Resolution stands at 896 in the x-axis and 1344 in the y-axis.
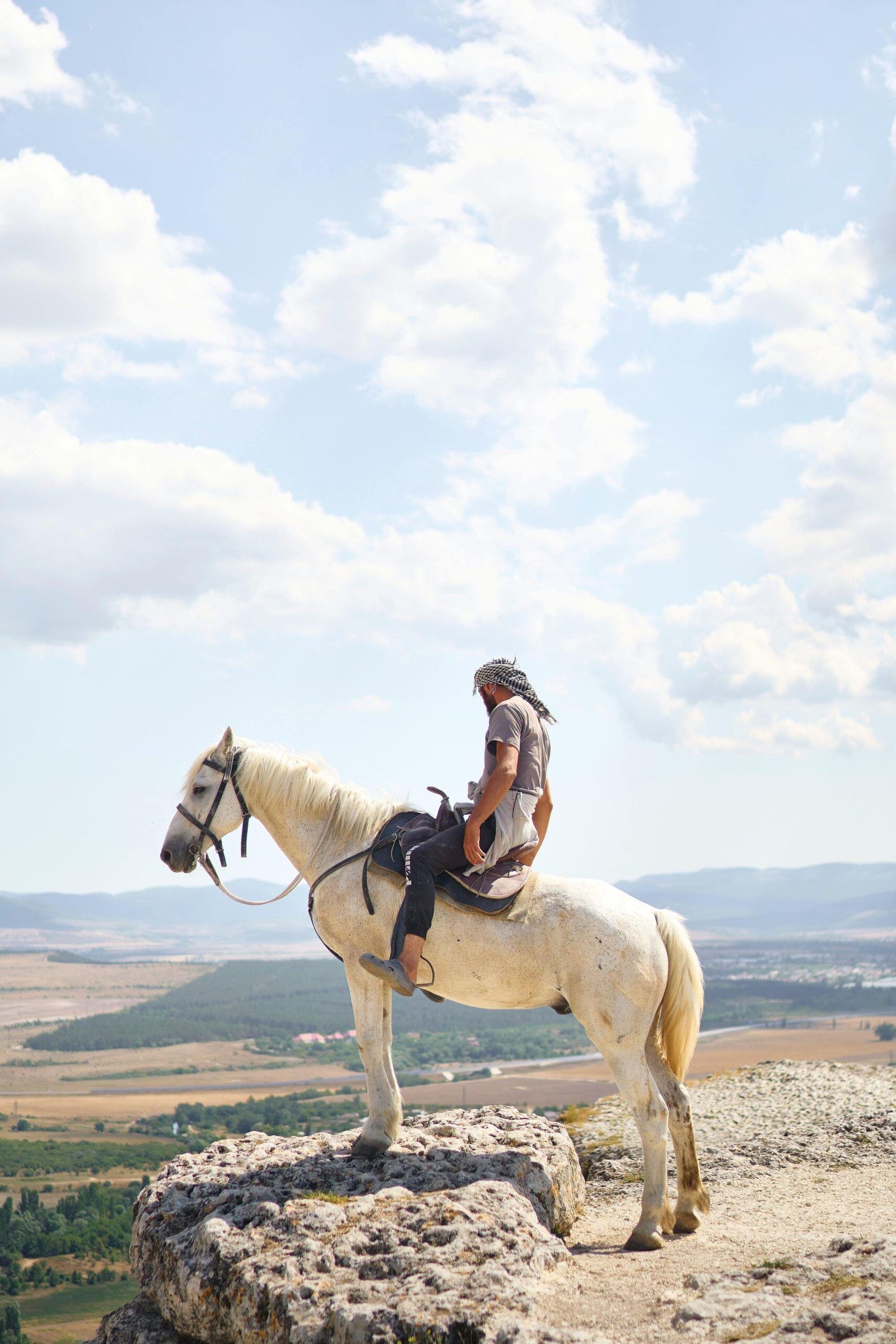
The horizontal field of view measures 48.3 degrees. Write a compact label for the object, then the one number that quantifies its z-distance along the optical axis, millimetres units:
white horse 7980
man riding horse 7879
